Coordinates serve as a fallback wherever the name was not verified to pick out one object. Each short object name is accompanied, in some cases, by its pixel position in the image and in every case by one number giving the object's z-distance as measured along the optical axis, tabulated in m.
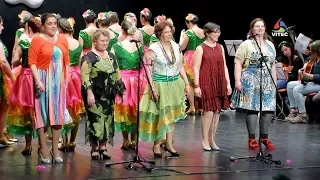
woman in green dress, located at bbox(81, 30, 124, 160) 9.16
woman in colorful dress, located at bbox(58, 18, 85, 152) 10.34
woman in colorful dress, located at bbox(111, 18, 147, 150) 10.15
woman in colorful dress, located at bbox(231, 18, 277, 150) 10.52
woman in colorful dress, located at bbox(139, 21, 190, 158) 9.59
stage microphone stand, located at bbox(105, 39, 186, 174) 8.88
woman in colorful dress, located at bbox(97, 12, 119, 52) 12.23
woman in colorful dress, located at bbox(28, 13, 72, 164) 8.92
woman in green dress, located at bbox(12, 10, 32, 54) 10.94
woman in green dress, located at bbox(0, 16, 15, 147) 10.24
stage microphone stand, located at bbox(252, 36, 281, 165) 9.52
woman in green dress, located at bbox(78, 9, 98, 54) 12.46
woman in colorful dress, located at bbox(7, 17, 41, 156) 9.46
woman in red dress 10.34
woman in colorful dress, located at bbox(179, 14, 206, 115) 14.76
